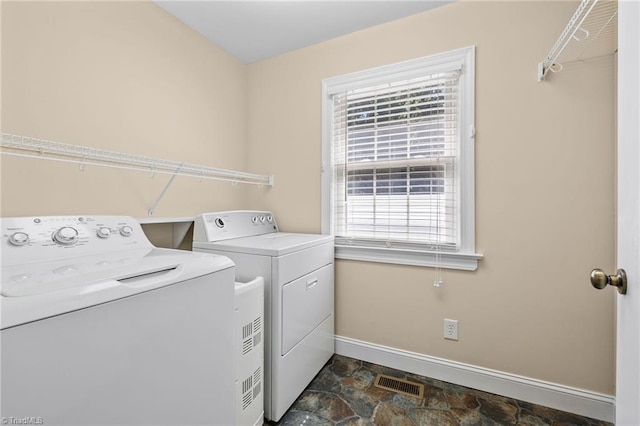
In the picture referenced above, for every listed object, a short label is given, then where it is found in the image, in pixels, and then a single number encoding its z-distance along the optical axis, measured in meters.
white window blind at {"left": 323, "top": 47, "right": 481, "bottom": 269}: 1.78
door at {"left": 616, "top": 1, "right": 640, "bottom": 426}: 0.66
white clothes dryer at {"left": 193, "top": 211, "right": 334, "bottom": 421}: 1.49
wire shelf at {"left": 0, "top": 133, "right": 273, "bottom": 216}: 1.21
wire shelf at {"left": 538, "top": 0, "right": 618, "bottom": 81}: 1.32
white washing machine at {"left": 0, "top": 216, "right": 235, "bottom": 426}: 0.61
